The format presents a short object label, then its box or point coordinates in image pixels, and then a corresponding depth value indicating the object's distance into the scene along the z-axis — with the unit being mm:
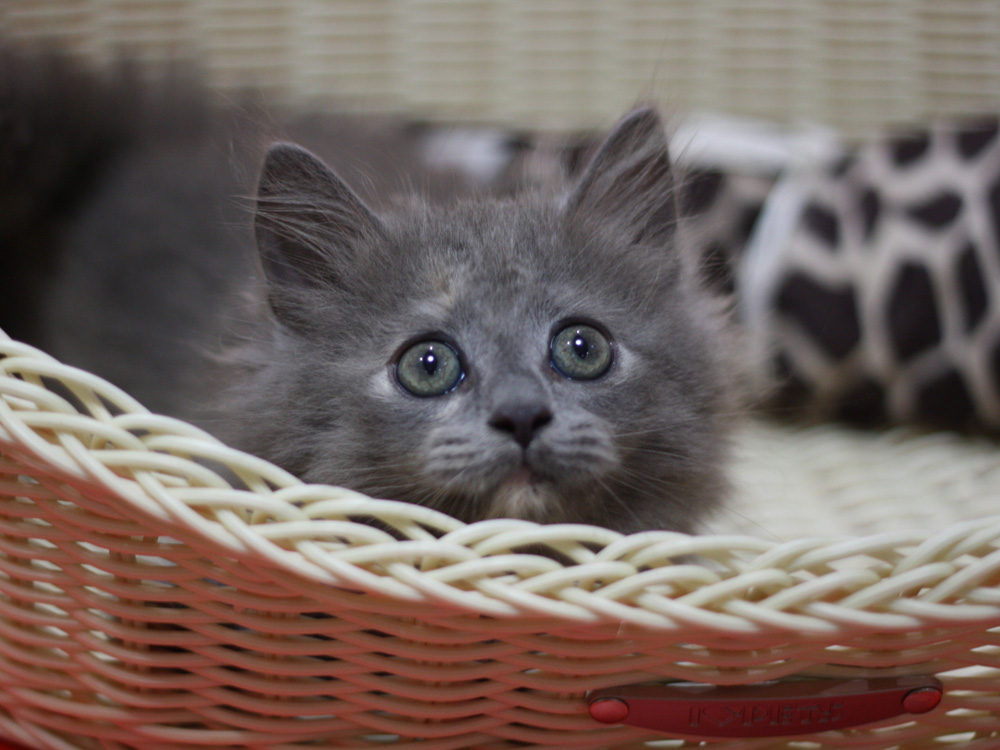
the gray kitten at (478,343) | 371
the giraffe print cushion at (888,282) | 502
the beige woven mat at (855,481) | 458
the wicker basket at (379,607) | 343
